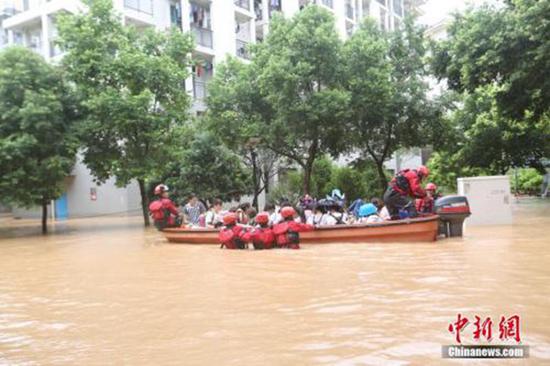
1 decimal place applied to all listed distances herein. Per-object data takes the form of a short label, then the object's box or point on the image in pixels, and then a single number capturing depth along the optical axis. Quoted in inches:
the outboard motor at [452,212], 493.4
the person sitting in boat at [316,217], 536.7
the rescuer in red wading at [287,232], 478.6
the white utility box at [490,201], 599.8
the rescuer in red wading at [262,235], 481.7
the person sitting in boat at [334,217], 532.4
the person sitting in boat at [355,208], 586.9
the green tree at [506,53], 592.1
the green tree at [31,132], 717.9
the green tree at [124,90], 768.3
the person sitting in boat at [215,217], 584.3
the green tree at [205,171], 939.3
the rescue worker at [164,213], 604.9
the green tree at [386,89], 814.5
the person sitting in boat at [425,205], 528.4
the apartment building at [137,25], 1121.4
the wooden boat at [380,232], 473.7
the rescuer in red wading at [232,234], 500.4
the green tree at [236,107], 855.7
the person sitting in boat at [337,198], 612.4
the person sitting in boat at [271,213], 532.5
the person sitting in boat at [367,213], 520.1
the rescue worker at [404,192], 492.7
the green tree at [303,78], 768.3
